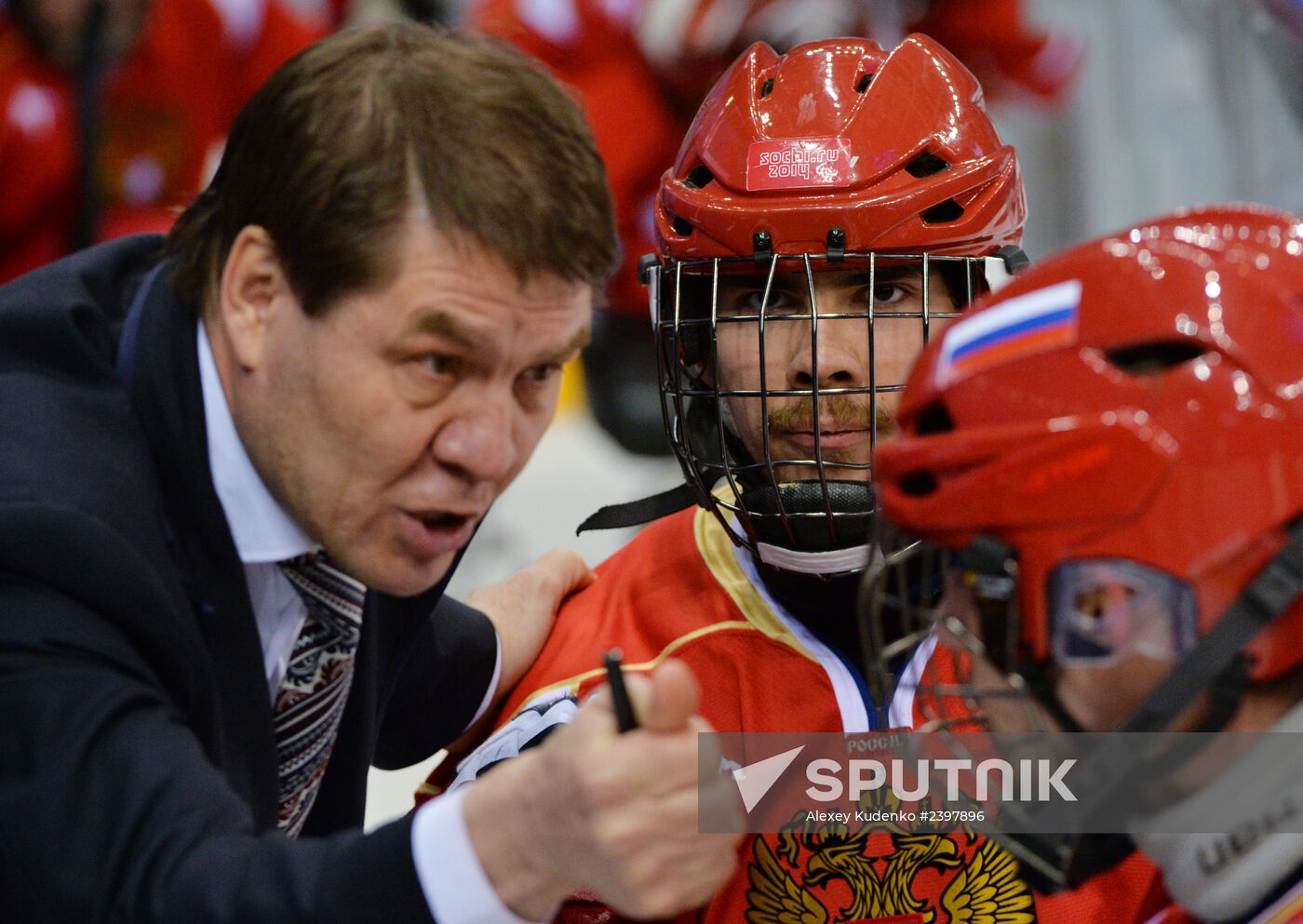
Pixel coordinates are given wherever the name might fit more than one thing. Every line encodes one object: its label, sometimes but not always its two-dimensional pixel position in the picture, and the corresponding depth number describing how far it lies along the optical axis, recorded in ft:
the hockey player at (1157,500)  7.88
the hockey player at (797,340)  8.99
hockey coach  7.83
